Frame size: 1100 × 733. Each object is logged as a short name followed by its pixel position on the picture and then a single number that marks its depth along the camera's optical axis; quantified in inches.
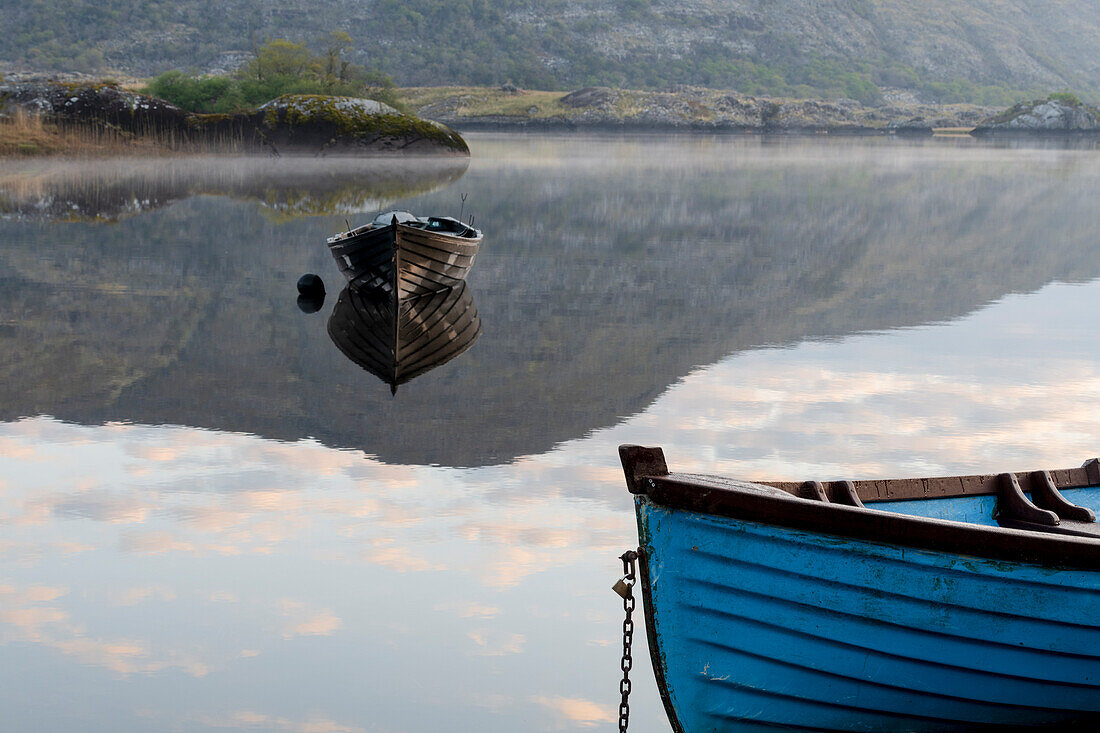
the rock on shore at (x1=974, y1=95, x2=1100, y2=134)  5260.8
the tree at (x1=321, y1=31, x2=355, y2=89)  2721.5
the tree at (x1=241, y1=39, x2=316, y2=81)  2642.7
